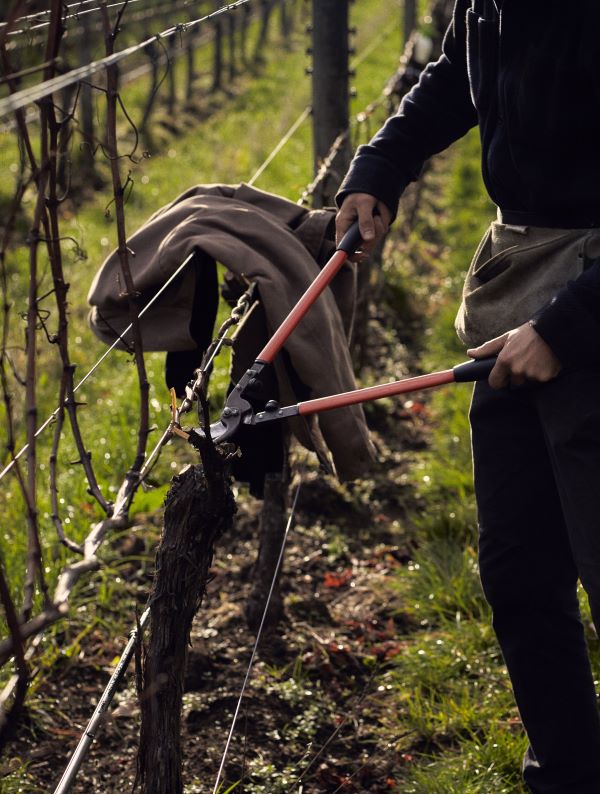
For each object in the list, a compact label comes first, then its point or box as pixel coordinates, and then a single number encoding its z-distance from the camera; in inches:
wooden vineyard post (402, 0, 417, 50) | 354.0
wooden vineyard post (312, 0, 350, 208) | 164.2
